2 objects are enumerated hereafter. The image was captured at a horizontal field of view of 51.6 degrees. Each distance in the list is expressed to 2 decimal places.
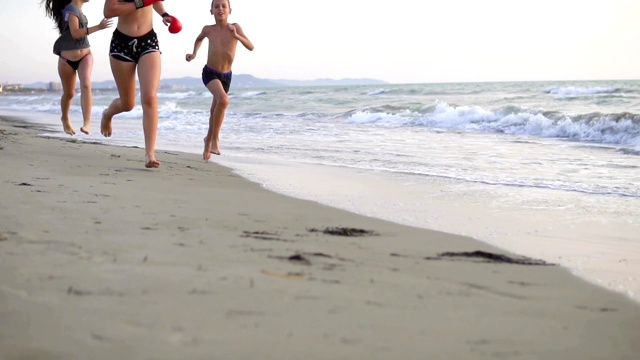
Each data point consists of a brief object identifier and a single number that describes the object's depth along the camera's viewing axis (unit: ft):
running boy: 24.13
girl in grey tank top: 20.77
